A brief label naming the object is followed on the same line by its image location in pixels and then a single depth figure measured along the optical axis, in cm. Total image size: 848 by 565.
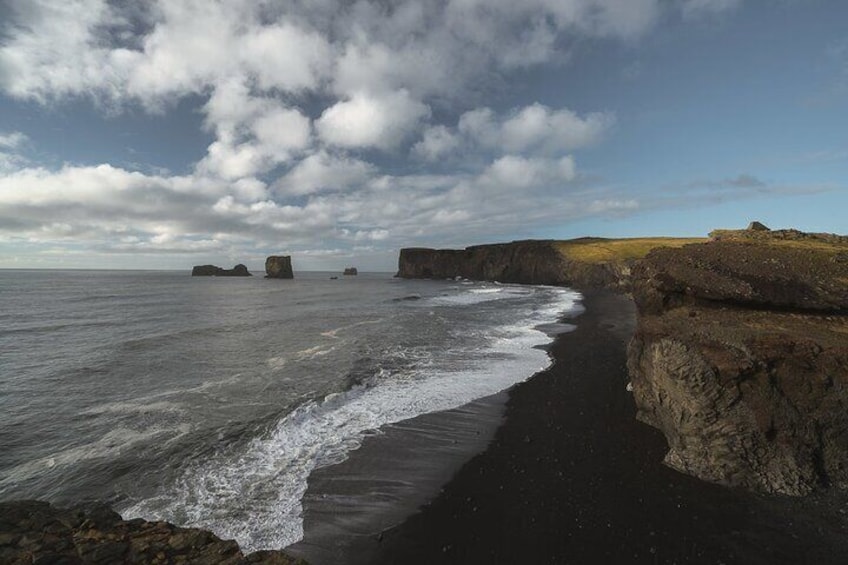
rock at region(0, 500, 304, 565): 527
